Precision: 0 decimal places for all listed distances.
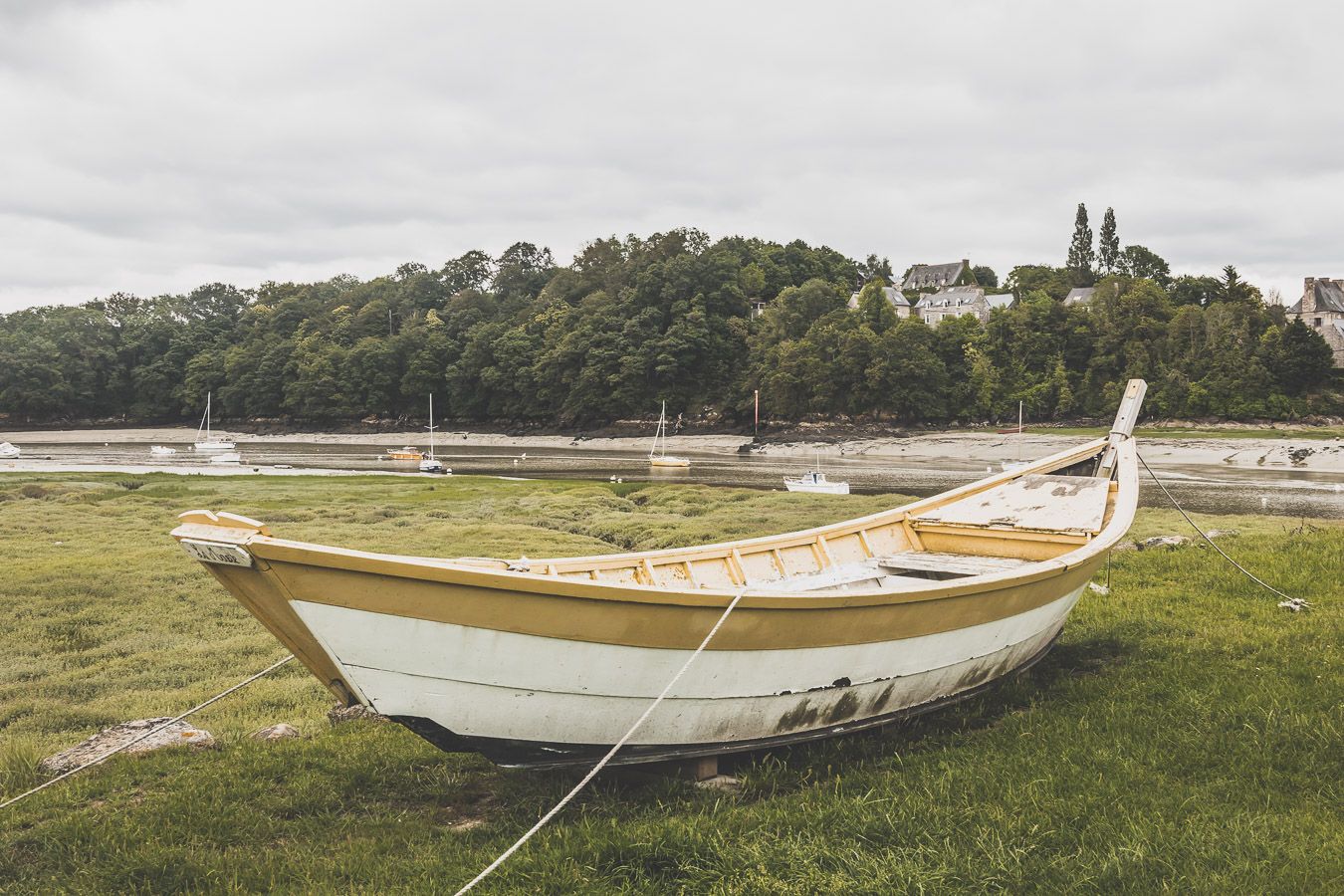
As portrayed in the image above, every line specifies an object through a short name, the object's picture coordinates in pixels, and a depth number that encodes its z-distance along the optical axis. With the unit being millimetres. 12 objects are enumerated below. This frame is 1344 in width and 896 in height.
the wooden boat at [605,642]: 4641
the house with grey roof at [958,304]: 101750
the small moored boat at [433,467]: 50781
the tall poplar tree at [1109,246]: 108812
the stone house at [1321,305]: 81375
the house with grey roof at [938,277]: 116812
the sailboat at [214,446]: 69000
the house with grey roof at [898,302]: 104638
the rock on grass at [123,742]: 6219
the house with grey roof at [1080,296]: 92094
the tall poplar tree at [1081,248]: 107000
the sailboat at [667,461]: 53812
